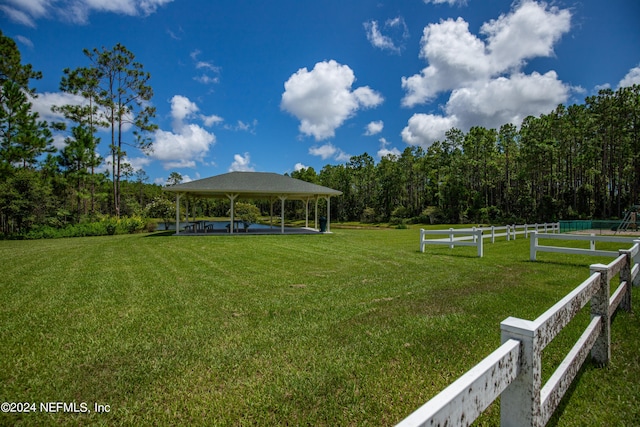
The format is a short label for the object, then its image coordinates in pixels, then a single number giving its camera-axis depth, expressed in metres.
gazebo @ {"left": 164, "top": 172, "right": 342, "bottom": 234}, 18.42
